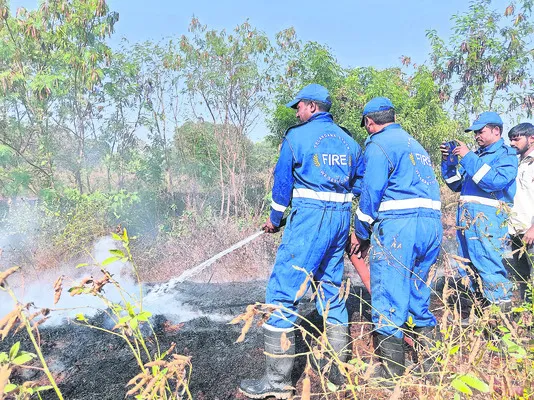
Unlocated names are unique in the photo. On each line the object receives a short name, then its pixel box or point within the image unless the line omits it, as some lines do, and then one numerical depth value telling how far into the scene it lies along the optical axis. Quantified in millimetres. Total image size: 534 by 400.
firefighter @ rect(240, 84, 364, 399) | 2621
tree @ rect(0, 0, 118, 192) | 5465
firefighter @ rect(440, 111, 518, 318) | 3273
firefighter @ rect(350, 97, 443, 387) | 2594
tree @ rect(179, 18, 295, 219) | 6797
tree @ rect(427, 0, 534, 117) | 6945
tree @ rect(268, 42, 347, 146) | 5926
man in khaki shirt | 3602
